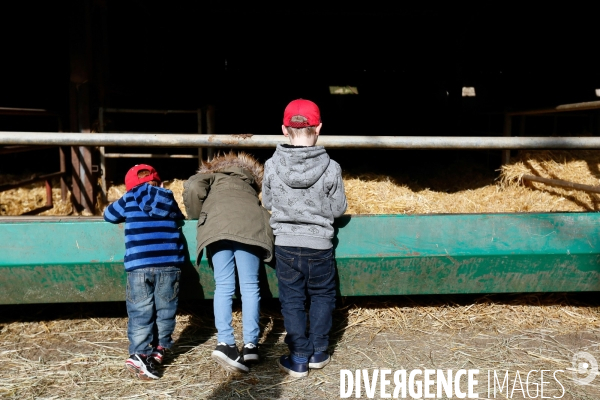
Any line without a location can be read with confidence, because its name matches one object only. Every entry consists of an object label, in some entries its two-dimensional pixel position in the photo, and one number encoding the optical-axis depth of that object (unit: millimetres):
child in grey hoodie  2535
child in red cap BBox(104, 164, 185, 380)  2525
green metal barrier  2695
